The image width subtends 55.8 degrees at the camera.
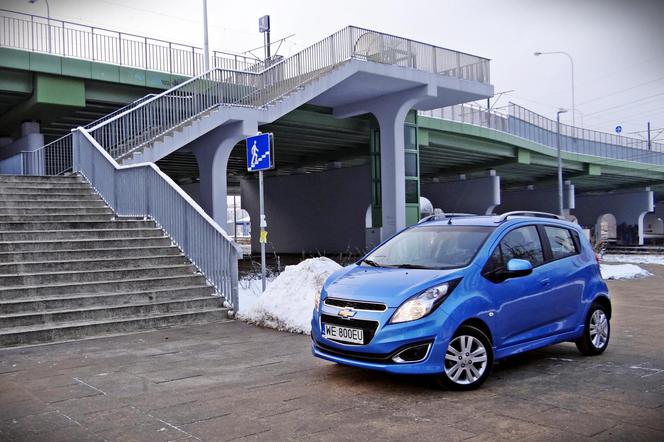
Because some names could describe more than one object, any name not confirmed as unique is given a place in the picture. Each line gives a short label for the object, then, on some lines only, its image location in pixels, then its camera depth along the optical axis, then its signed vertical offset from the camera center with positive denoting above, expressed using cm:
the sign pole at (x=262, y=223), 1100 +4
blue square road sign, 1115 +133
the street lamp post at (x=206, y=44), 2794 +870
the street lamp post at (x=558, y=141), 3792 +469
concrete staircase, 903 -76
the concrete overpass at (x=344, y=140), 2078 +419
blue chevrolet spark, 560 -77
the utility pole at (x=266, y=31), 2766 +902
